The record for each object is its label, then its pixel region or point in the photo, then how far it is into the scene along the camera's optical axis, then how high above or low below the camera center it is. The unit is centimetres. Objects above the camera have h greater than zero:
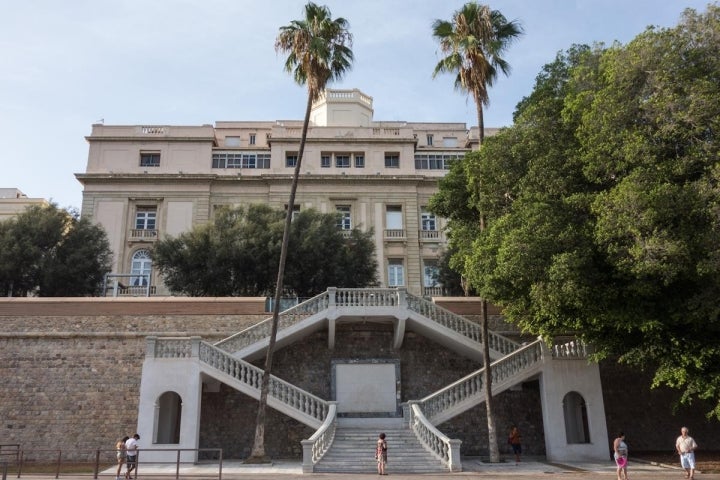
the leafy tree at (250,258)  2869 +722
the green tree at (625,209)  1445 +489
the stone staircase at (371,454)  1641 -119
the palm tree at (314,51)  1905 +1116
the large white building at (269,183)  3809 +1441
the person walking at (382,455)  1559 -111
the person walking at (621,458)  1404 -111
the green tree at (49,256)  2806 +732
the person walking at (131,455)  1432 -97
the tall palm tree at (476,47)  1930 +1138
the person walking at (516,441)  1883 -96
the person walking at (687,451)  1438 -99
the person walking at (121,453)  1451 -94
